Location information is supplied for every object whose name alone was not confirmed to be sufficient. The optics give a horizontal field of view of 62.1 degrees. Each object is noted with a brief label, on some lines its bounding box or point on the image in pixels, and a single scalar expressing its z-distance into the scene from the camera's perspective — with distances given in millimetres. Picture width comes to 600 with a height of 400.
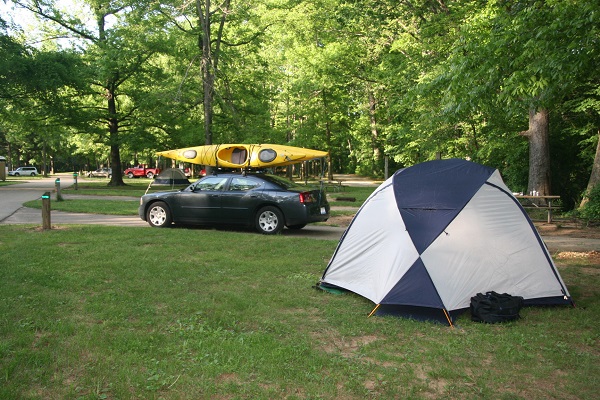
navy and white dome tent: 5621
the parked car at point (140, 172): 53669
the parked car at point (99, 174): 57906
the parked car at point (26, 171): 61156
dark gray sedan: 11375
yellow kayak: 13281
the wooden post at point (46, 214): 11281
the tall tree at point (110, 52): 28328
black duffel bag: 5344
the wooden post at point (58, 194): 20411
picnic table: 13873
